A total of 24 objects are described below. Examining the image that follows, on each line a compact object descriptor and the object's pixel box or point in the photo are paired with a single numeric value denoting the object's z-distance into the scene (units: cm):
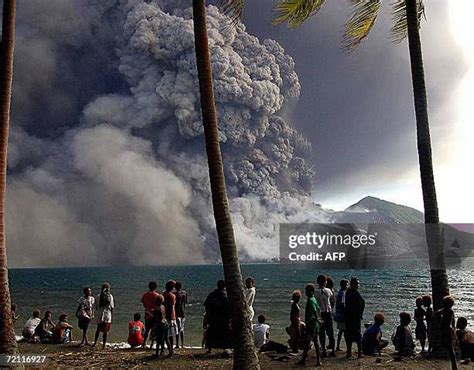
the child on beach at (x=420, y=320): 1287
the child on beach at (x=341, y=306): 1189
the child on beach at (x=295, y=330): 1150
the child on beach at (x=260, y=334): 1311
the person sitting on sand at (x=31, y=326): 1580
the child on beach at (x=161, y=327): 1125
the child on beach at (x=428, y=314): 1202
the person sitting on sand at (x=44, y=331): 1594
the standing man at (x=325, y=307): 1145
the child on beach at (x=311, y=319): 1052
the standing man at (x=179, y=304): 1331
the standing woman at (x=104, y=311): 1352
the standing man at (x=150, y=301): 1236
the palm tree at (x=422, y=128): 1120
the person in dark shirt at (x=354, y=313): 1116
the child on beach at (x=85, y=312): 1391
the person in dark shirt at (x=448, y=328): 954
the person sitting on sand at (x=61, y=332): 1528
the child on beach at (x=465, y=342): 1128
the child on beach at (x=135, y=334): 1434
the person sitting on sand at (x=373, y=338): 1210
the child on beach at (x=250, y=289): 1166
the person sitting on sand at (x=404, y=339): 1170
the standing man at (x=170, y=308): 1139
